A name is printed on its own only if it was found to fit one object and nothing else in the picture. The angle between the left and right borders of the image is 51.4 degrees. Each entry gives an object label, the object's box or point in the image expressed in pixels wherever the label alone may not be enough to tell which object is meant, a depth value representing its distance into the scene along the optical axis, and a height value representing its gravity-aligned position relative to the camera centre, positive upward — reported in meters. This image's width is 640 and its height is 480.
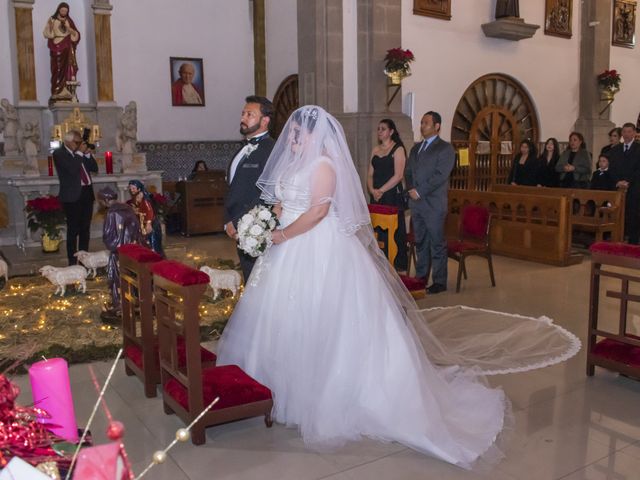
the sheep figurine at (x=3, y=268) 6.87 -1.13
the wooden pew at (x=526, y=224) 8.28 -0.91
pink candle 1.54 -0.54
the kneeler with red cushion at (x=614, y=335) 4.21 -1.17
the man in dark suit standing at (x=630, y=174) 9.31 -0.29
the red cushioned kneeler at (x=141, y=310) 4.16 -1.00
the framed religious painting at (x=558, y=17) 12.54 +2.59
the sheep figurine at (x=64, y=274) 6.56 -1.15
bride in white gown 3.52 -0.99
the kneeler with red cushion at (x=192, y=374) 3.44 -1.21
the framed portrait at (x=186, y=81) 13.02 +1.48
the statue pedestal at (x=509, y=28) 11.34 +2.17
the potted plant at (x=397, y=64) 9.80 +1.35
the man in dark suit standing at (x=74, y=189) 7.59 -0.36
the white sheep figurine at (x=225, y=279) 6.34 -1.16
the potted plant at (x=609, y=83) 13.00 +1.37
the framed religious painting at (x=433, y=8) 10.62 +2.36
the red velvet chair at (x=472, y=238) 6.97 -0.89
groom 4.68 -0.05
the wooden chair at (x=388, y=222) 6.39 -0.65
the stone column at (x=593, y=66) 13.09 +1.73
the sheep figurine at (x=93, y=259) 7.17 -1.09
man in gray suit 6.73 -0.43
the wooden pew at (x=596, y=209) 8.82 -0.76
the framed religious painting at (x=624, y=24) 13.69 +2.69
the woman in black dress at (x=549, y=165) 10.33 -0.17
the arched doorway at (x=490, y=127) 11.82 +0.50
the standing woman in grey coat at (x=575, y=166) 10.27 -0.19
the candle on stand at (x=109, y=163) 10.12 -0.08
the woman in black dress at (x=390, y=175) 7.31 -0.22
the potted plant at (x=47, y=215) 8.84 -0.77
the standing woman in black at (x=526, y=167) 10.28 -0.20
